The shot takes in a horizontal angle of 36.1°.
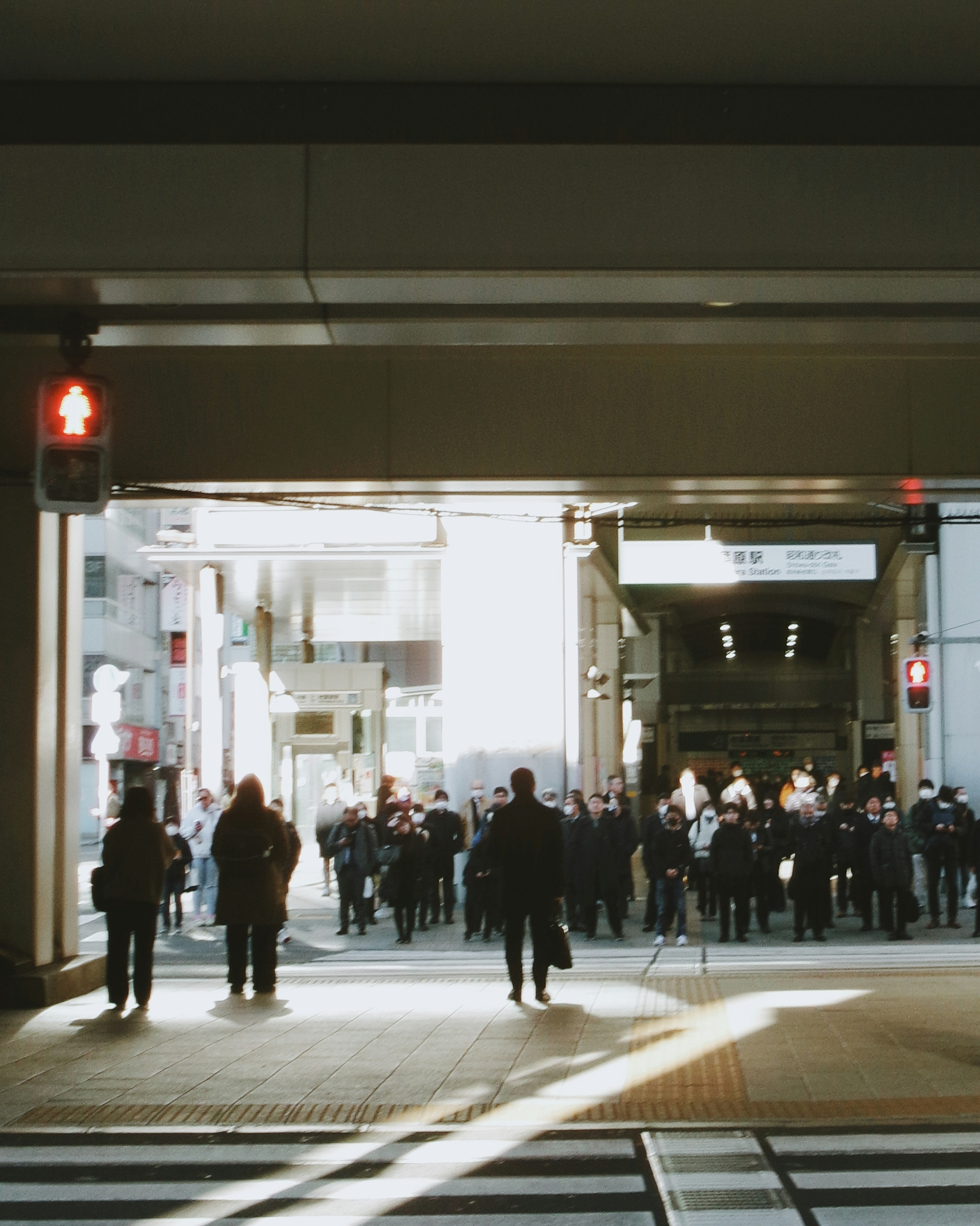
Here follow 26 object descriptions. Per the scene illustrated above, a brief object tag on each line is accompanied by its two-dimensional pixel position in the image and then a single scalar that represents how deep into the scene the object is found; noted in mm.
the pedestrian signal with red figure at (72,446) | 8211
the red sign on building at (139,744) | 49031
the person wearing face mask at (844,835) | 19453
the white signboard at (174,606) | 53844
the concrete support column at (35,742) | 11648
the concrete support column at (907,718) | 35750
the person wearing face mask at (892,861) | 17391
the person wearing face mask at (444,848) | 20047
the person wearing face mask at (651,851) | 17844
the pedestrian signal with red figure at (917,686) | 26125
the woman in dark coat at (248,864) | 11742
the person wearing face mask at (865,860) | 18500
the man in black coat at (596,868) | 17984
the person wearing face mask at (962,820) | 19234
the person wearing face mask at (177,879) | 18938
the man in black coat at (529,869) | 11266
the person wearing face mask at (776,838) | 19438
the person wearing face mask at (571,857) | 18281
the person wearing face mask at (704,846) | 20344
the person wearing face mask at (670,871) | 17453
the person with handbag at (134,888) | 11016
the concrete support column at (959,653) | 27734
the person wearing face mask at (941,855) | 18719
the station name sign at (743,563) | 19484
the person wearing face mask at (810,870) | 17562
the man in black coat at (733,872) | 17672
